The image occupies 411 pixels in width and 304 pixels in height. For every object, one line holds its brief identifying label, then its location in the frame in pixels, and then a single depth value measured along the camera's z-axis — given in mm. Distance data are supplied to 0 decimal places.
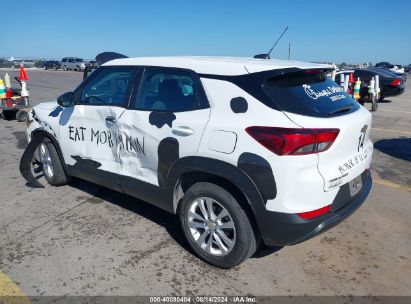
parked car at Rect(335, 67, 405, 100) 15555
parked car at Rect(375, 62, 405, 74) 49450
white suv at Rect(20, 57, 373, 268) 2672
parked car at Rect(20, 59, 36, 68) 57666
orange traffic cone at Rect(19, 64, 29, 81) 10345
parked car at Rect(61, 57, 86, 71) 47250
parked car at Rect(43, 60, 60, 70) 51219
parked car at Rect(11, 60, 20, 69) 53625
